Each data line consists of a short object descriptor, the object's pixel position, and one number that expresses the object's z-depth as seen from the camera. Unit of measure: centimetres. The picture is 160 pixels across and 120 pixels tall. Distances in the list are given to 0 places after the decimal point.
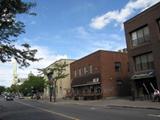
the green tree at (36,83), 3958
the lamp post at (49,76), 3898
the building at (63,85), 3258
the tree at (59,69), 2843
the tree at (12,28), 838
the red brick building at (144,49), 1564
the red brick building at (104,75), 2261
